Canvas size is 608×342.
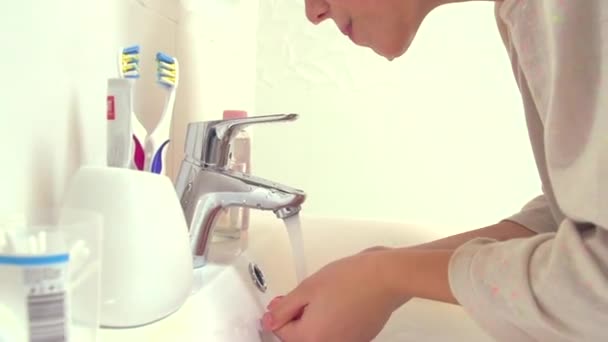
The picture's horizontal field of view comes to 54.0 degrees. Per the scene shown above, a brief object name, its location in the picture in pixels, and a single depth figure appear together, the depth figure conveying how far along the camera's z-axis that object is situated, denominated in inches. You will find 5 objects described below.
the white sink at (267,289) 15.9
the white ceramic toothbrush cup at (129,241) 14.4
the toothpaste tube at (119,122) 16.6
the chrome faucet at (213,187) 19.8
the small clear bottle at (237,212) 25.4
